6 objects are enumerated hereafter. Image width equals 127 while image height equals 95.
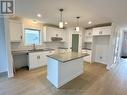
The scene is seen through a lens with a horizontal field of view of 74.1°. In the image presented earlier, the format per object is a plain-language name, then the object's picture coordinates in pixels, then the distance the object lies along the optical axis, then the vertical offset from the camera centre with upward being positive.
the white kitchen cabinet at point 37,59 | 3.87 -0.86
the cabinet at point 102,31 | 4.40 +0.62
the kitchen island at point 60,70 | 2.60 -0.99
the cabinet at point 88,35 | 5.74 +0.46
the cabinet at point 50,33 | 4.81 +0.54
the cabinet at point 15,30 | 3.45 +0.46
